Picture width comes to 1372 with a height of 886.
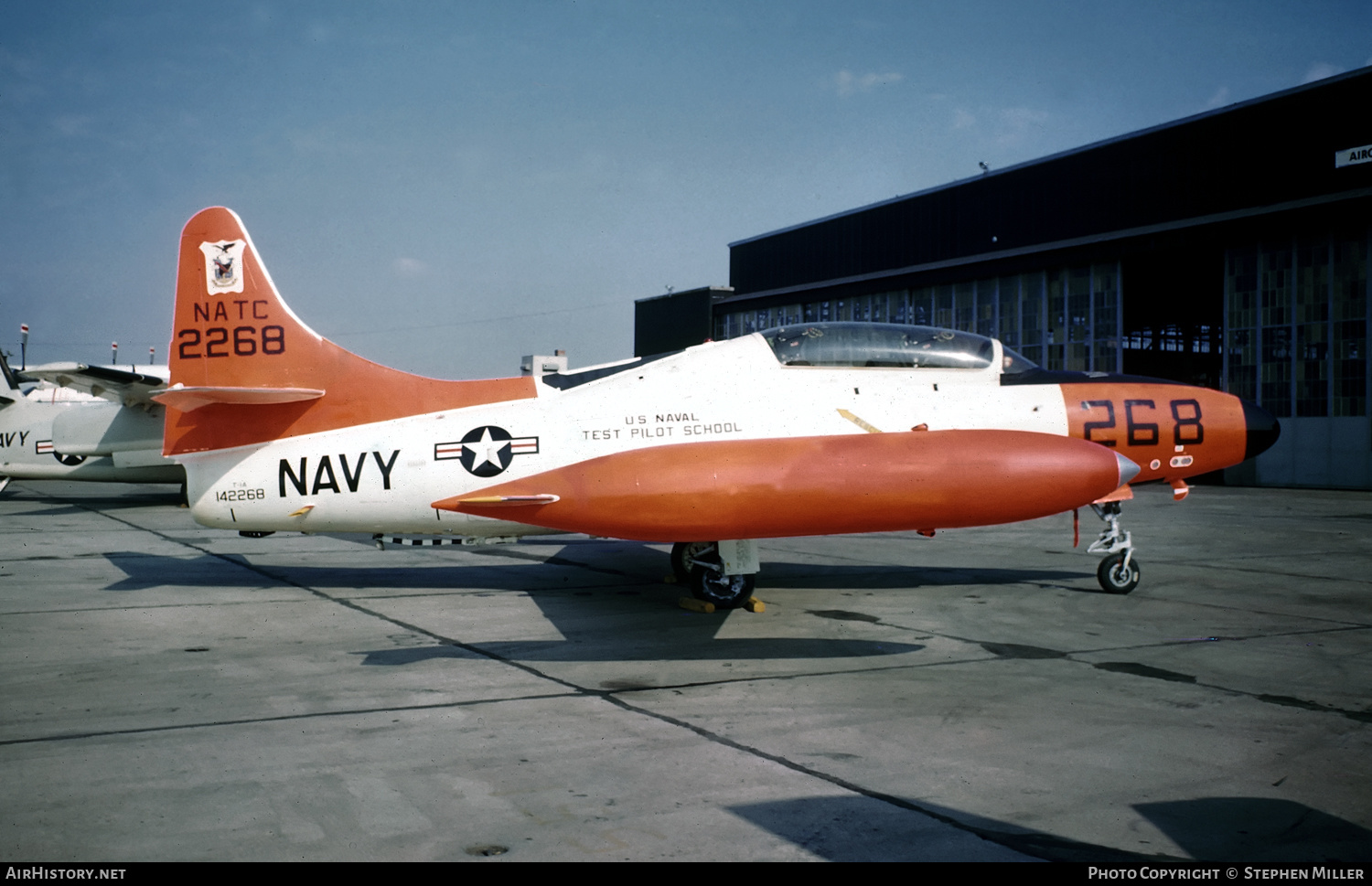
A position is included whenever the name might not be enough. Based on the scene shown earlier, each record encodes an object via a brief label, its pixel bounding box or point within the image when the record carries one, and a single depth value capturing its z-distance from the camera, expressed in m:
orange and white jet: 9.03
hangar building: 28.81
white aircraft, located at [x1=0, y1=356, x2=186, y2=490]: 20.84
